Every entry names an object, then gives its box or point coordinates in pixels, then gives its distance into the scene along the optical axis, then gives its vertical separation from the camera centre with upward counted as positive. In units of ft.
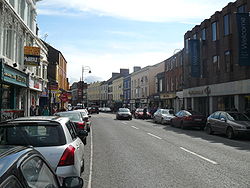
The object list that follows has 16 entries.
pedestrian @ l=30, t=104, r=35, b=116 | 78.95 -2.35
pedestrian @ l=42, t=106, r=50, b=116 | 73.35 -2.46
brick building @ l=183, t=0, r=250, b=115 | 76.02 +13.39
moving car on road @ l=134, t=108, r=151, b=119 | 126.76 -5.77
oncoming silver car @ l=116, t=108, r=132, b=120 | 113.39 -5.15
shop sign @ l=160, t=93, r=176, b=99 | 139.87 +3.55
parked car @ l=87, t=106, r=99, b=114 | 201.40 -5.38
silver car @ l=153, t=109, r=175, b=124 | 87.92 -4.40
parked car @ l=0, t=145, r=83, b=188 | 6.77 -1.91
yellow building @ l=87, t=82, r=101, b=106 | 361.30 +13.46
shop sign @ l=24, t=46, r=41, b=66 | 70.28 +12.34
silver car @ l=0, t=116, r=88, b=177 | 15.28 -2.15
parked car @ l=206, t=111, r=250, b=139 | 48.78 -4.06
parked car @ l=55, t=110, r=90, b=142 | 40.11 -2.32
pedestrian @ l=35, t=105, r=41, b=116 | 81.35 -2.60
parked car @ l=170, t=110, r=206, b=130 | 69.77 -4.49
